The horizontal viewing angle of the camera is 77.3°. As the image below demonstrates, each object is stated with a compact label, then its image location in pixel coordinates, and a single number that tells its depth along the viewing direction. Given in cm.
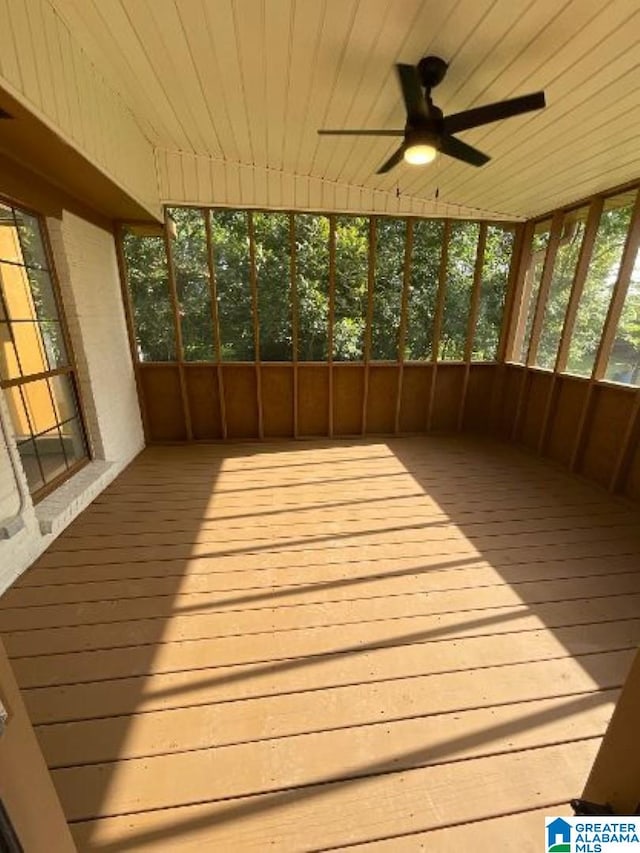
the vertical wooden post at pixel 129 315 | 447
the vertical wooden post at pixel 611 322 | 349
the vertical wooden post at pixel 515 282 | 495
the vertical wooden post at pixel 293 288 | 464
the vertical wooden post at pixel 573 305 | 394
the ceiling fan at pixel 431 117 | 197
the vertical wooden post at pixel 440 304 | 484
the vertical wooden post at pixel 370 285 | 476
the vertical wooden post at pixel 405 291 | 480
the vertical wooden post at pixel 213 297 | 452
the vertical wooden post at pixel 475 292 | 496
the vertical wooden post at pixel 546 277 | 448
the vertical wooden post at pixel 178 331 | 456
